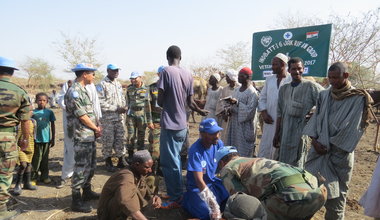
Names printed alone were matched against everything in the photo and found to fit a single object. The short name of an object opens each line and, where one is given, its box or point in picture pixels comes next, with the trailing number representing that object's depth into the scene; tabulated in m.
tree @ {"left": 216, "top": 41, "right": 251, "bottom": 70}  30.72
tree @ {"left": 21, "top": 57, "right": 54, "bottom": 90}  31.90
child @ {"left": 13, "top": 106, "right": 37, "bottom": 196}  4.25
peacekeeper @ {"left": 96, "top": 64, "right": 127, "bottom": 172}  5.37
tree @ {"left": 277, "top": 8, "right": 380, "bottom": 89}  8.64
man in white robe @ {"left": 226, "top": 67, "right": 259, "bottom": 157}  4.36
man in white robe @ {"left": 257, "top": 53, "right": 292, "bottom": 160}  3.93
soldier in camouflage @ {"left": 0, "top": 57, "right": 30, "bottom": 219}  3.26
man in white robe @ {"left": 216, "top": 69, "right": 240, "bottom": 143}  4.99
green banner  5.41
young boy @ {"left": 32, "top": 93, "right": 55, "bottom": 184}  4.64
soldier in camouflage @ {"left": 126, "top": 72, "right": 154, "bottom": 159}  5.62
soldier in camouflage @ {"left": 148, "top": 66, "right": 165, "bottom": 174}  5.40
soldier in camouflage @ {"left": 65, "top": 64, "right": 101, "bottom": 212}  3.58
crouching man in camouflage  2.50
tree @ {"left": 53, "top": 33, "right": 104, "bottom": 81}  25.59
